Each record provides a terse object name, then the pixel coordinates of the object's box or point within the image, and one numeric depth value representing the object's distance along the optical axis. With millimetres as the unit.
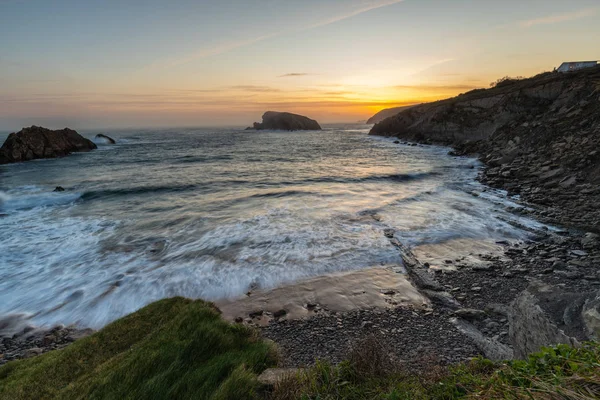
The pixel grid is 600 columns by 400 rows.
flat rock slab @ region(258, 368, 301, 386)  3543
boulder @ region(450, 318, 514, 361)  5254
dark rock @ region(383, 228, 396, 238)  12445
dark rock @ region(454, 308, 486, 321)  6658
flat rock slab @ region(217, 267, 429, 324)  7551
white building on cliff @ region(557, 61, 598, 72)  43125
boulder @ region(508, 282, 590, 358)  3991
